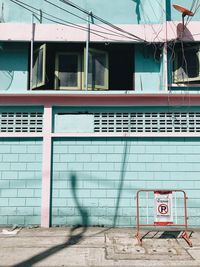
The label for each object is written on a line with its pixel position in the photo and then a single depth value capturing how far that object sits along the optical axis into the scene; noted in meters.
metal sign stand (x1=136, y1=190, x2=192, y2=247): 7.74
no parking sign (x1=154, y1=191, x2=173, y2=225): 7.75
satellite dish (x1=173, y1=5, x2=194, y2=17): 9.80
